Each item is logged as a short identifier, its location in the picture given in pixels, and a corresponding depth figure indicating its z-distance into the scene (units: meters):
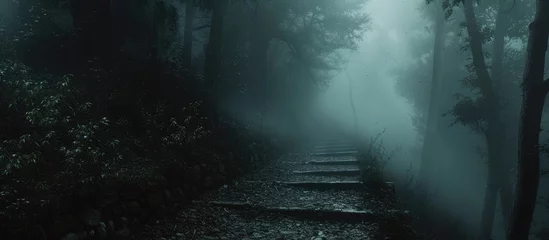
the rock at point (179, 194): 5.87
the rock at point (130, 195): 4.69
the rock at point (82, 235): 3.68
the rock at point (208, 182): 7.09
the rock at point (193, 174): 6.49
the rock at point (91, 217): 3.86
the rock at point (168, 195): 5.56
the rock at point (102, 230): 3.94
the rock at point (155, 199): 5.14
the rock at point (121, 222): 4.35
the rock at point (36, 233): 3.17
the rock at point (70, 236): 3.48
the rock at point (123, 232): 4.25
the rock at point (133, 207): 4.66
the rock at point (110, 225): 4.12
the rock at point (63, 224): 3.44
